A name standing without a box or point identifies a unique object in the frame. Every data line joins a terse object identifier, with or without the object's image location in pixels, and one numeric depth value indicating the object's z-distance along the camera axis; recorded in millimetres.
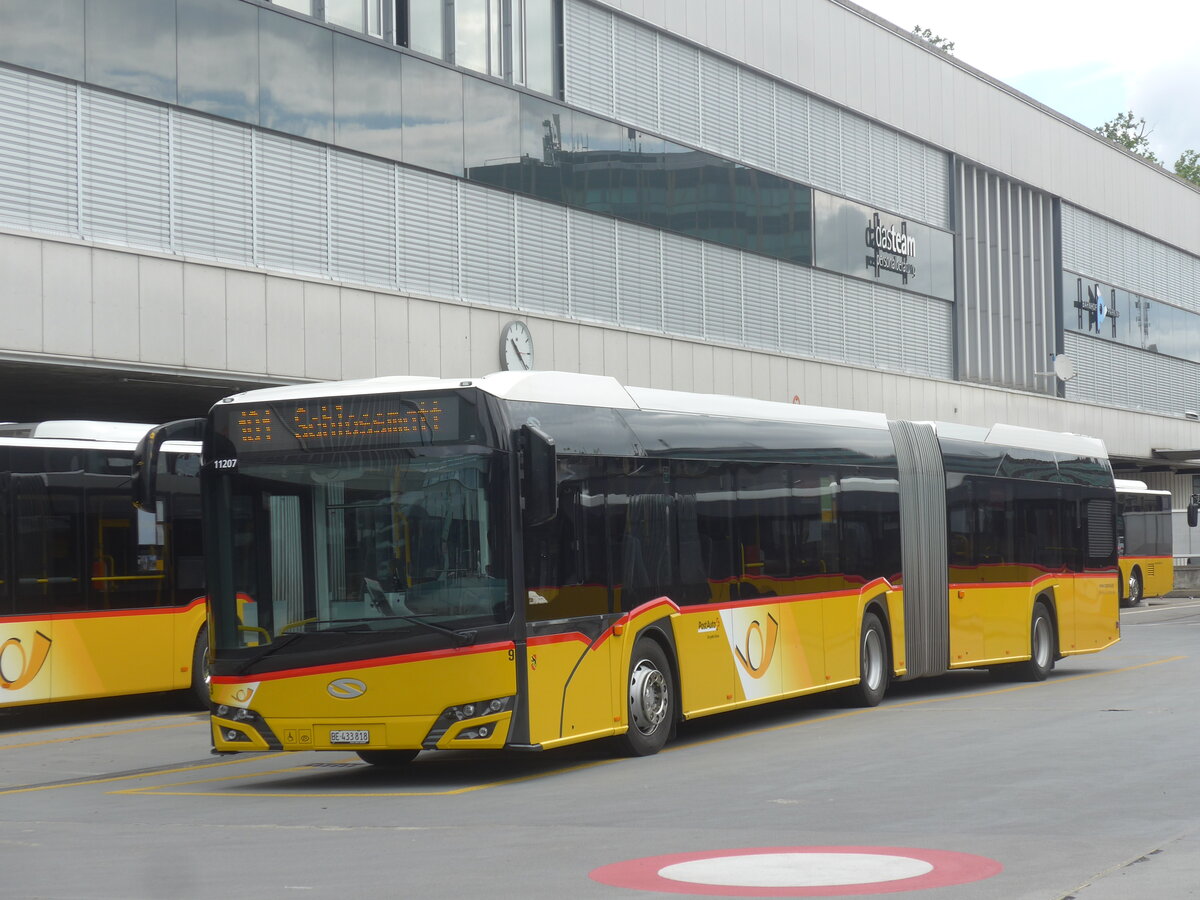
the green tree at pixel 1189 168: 93625
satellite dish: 48469
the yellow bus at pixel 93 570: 17500
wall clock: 28938
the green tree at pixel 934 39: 79875
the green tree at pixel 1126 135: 88188
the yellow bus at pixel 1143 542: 46062
